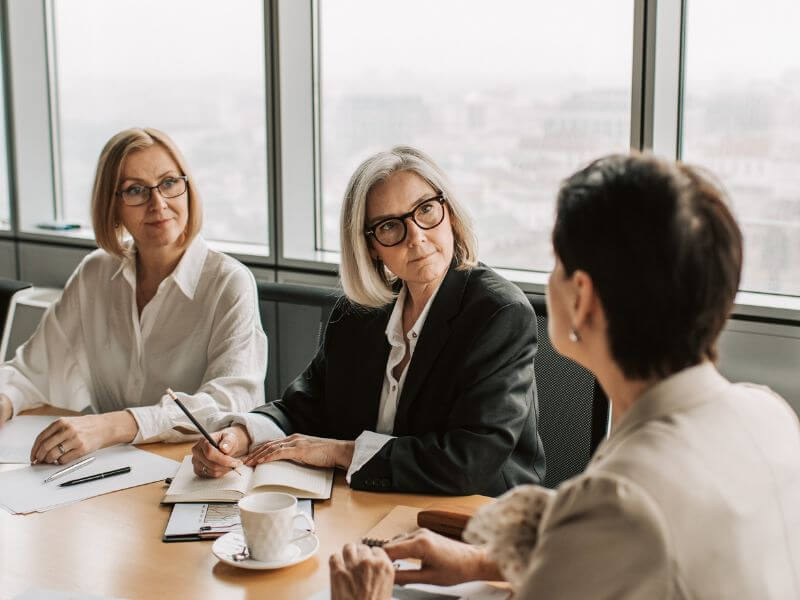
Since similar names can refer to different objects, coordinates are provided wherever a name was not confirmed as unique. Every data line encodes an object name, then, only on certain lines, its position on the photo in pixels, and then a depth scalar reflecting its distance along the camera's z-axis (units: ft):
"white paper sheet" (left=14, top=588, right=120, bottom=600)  4.31
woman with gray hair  5.77
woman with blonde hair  7.80
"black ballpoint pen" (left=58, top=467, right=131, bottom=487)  5.76
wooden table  4.45
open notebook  5.47
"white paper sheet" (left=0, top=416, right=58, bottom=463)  6.33
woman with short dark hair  2.80
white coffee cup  4.54
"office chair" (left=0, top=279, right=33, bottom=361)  8.74
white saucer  4.55
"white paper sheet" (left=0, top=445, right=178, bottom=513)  5.51
